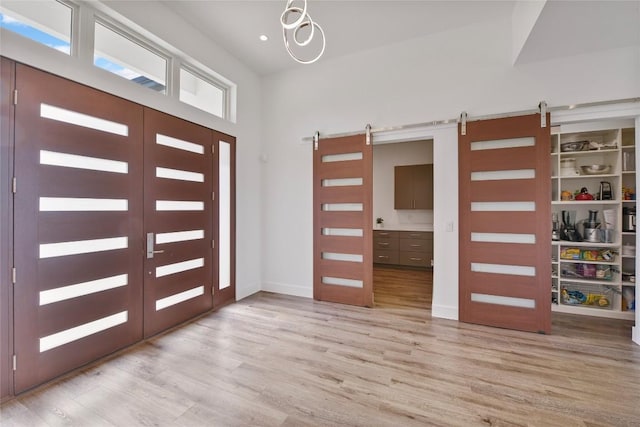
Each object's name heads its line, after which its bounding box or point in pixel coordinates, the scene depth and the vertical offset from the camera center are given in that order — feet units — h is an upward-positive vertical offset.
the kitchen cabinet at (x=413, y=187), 19.83 +2.11
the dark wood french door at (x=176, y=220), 9.47 -0.29
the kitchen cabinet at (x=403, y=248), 19.63 -2.54
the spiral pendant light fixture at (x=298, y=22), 5.51 +4.27
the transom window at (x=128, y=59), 8.44 +5.37
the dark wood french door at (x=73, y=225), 6.63 -0.38
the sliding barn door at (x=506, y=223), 9.86 -0.33
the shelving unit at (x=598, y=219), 11.34 -0.16
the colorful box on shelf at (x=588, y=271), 11.77 -2.55
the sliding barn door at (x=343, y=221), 12.68 -0.33
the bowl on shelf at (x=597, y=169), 11.68 +2.05
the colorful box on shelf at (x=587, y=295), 11.66 -3.60
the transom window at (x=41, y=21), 6.56 +5.05
